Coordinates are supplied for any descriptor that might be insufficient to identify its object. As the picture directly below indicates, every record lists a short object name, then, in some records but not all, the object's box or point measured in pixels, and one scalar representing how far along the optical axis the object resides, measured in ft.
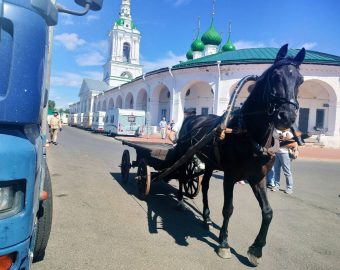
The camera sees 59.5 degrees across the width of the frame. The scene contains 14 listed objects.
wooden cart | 18.07
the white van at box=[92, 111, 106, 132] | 111.65
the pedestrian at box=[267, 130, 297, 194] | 25.66
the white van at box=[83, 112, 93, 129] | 137.49
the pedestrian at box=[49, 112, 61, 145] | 51.40
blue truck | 5.44
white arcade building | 76.07
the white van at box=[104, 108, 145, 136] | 87.56
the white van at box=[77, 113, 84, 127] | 161.17
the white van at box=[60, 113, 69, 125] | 263.08
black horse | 9.73
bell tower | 198.59
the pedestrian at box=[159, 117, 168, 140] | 84.83
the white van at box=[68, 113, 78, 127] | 189.37
